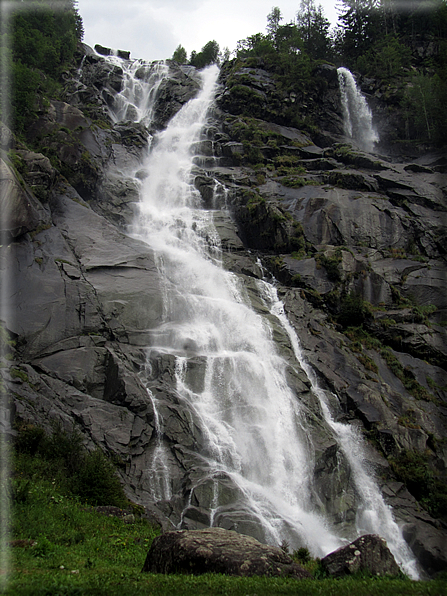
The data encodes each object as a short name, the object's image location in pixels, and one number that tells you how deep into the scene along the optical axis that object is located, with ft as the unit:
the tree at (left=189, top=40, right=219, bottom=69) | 241.14
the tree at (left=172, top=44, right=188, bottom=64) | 263.49
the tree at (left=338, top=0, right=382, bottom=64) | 201.47
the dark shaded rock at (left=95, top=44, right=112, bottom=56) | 213.66
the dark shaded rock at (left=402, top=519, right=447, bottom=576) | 52.47
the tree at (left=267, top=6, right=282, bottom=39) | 242.82
